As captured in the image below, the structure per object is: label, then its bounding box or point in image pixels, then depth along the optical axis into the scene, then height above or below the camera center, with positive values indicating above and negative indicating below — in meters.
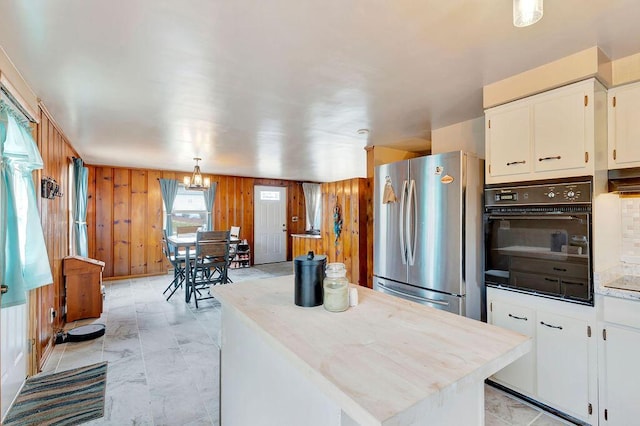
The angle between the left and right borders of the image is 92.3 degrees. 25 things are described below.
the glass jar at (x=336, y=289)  1.30 -0.32
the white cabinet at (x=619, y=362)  1.67 -0.83
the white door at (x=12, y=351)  1.95 -0.92
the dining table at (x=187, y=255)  4.48 -0.57
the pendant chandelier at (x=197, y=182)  4.97 +0.57
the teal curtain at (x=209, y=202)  7.16 +0.32
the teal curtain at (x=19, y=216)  1.86 +0.01
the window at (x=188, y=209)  6.84 +0.16
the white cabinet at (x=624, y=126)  1.84 +0.53
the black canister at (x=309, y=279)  1.36 -0.28
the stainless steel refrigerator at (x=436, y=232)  2.45 -0.15
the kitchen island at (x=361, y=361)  0.73 -0.42
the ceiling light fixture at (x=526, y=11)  1.13 +0.75
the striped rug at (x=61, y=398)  1.99 -1.30
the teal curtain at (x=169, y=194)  6.59 +0.48
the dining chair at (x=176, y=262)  4.81 -0.73
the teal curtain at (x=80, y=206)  4.45 +0.16
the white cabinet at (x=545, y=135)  1.81 +0.51
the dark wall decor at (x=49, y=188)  2.64 +0.27
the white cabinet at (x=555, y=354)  1.81 -0.87
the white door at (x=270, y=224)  7.97 -0.23
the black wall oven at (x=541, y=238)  1.82 -0.16
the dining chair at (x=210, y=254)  4.41 -0.57
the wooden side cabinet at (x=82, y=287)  3.64 -0.86
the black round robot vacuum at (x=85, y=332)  3.15 -1.23
